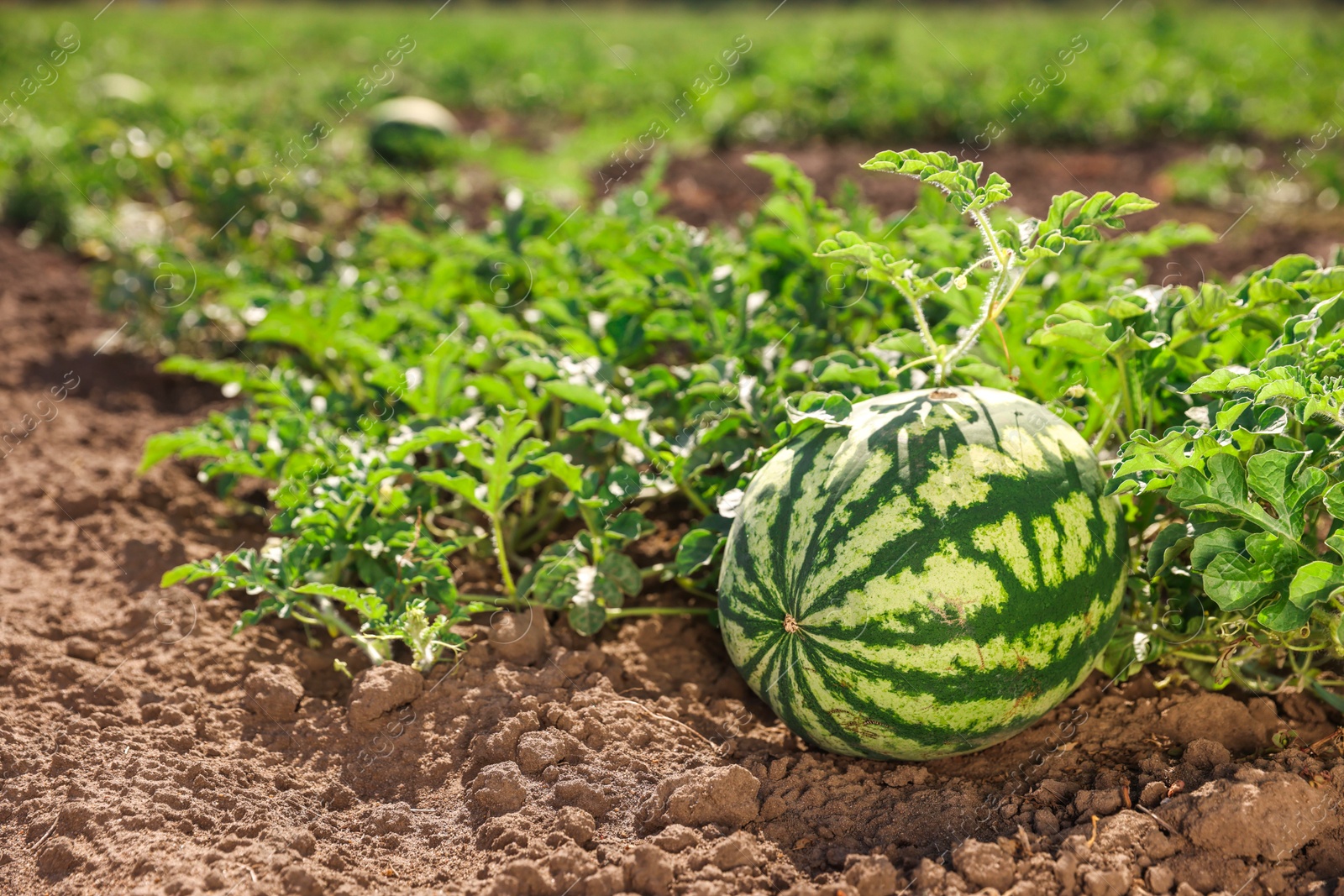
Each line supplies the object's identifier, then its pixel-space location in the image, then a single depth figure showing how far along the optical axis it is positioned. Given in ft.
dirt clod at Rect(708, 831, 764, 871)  6.33
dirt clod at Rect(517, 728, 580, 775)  7.16
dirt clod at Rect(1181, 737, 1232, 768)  7.06
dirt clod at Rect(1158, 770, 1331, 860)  6.28
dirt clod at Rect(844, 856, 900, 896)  6.09
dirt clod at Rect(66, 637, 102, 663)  8.52
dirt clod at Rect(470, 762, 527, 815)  6.87
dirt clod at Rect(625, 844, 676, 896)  6.15
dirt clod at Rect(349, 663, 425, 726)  7.75
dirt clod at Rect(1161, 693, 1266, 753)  7.45
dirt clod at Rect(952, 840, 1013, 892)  6.07
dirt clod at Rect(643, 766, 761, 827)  6.71
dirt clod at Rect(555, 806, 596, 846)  6.55
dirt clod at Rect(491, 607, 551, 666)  8.31
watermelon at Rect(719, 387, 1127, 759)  6.54
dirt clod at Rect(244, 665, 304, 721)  7.89
